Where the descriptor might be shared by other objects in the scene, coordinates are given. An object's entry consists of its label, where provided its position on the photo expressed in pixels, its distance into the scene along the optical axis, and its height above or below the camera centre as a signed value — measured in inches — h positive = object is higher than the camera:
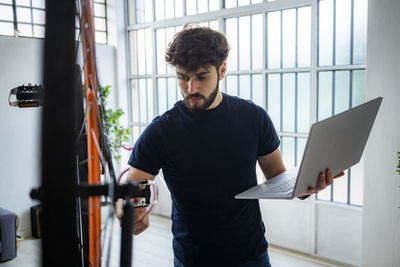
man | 52.9 -9.5
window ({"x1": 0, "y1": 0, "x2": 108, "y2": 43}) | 169.5 +34.7
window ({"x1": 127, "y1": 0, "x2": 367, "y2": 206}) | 134.0 +12.9
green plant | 193.8 -18.3
